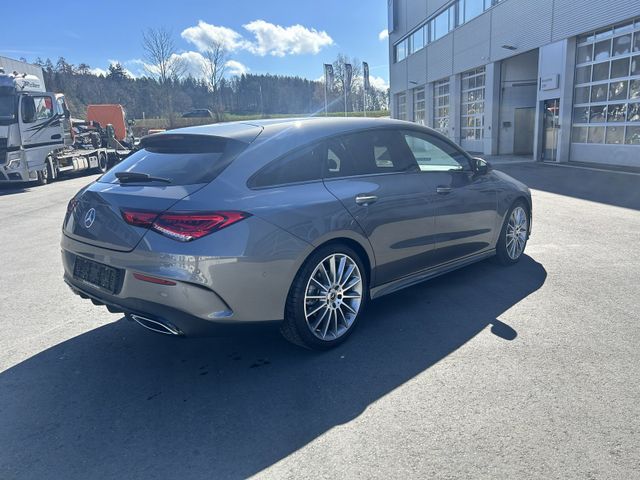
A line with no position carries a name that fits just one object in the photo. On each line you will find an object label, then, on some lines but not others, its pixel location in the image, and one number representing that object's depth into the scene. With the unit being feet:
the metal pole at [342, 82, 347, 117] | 192.13
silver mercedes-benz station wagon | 9.82
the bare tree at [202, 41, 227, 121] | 189.88
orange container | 89.61
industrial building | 50.57
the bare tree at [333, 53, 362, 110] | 200.55
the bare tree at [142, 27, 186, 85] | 170.81
